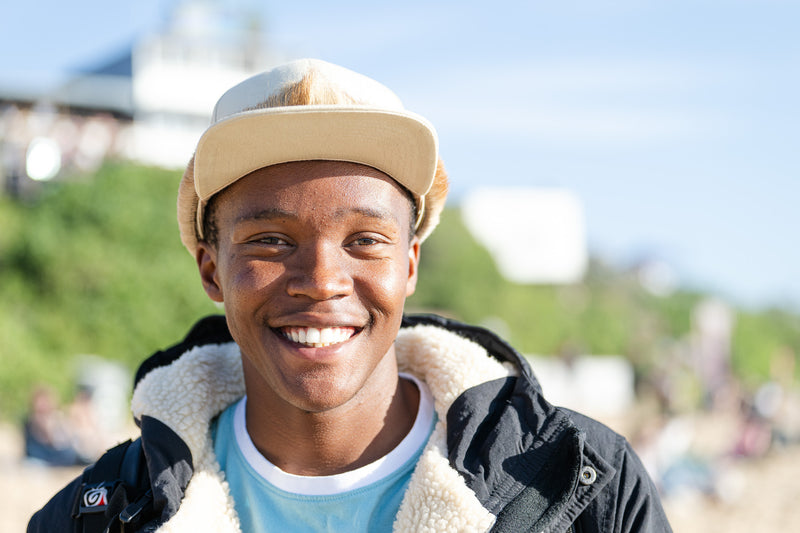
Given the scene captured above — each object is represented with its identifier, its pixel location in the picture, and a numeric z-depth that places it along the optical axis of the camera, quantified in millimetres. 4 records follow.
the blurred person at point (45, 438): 10383
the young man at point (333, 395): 1837
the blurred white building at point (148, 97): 27781
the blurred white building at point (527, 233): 42000
